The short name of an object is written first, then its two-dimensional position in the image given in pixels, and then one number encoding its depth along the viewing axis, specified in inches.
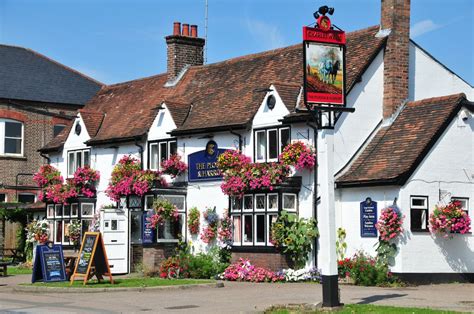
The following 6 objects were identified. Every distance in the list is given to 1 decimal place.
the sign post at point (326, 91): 735.1
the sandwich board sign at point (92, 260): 986.3
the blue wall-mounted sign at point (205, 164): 1225.4
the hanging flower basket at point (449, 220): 1033.5
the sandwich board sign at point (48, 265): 1026.7
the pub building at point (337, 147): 1056.8
